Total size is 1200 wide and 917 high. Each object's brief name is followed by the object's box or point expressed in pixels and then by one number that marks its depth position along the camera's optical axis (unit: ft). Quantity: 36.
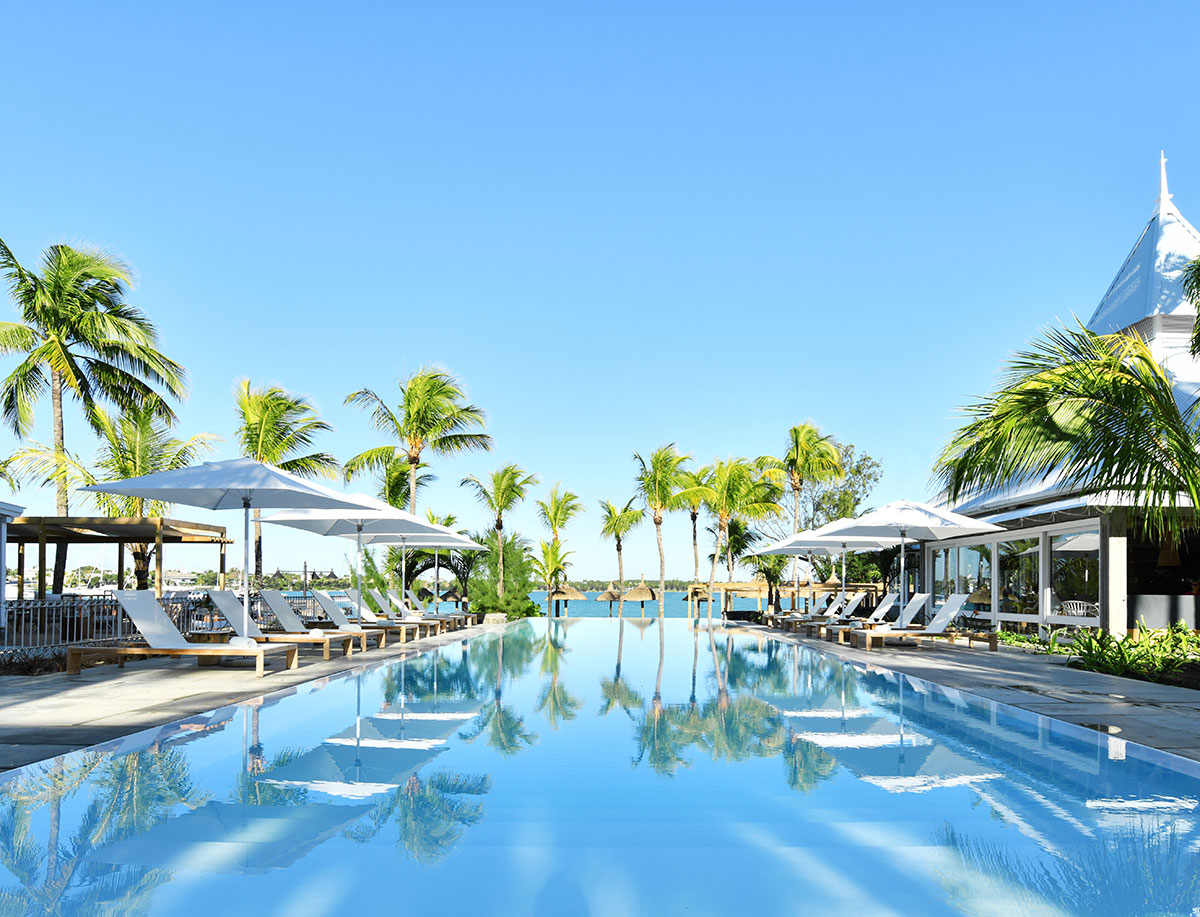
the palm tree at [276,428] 79.46
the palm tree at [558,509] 113.39
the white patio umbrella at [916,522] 54.08
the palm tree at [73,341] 62.59
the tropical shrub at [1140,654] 38.93
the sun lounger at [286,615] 48.03
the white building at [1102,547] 53.21
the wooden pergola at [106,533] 50.49
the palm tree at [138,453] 71.77
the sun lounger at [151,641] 37.40
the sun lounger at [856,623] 60.34
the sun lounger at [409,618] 67.00
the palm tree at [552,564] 109.50
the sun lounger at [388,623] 58.13
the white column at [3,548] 47.14
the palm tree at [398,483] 94.58
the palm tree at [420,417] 82.69
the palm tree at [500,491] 97.40
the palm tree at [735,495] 108.47
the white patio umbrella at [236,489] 38.58
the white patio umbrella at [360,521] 48.62
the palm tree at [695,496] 108.78
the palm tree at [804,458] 114.42
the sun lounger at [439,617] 75.41
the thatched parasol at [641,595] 119.24
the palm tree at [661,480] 116.26
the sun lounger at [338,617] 54.60
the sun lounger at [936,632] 53.58
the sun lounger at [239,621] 40.57
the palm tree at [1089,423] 31.68
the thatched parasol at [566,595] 110.42
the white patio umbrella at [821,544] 64.59
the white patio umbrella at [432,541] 67.87
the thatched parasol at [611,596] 121.08
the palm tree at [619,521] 120.26
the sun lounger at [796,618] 72.28
